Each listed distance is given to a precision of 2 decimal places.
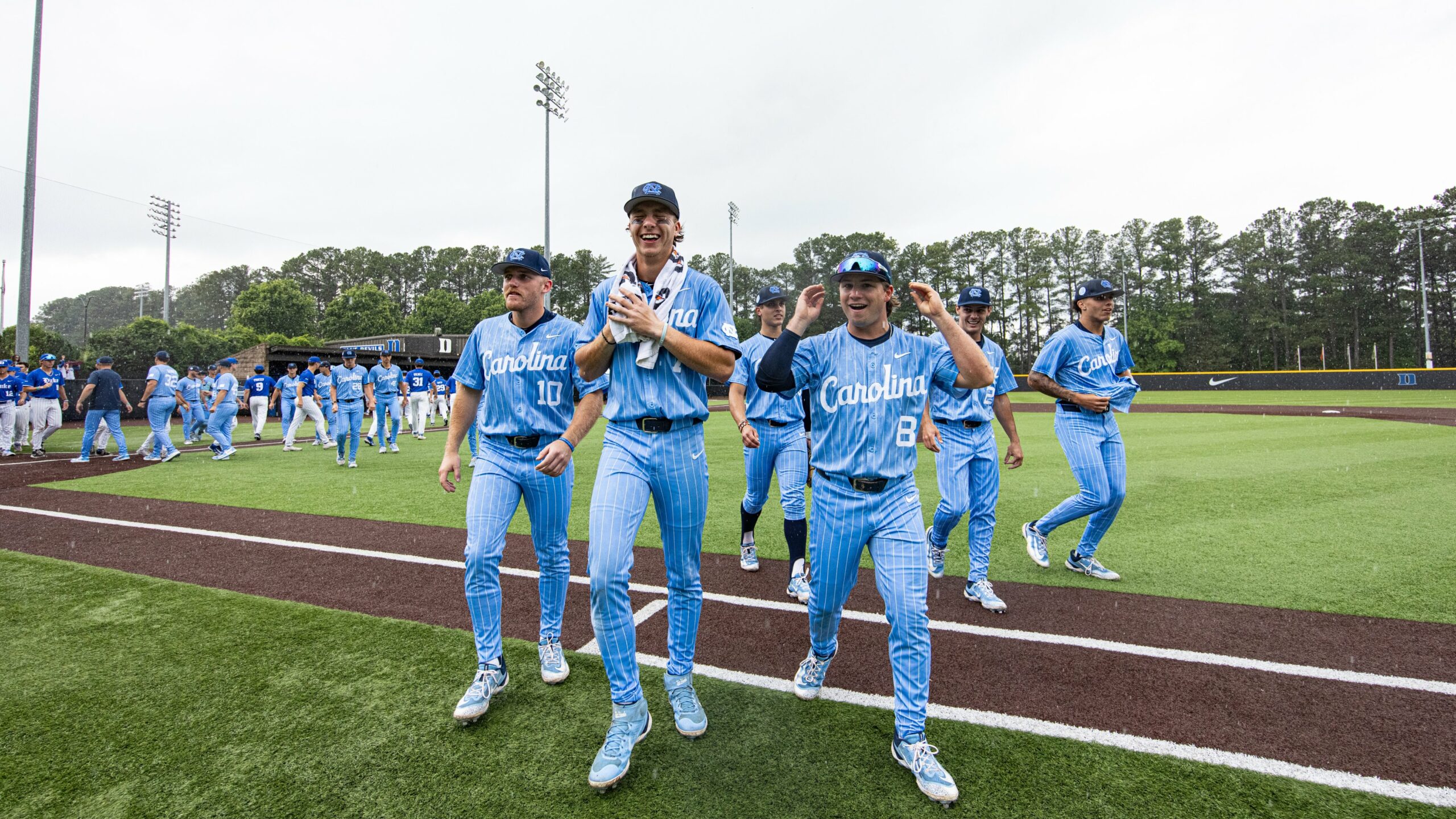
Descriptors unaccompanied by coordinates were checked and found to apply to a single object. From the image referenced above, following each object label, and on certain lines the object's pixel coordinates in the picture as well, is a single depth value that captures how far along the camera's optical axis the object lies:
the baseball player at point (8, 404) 14.12
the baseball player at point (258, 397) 16.09
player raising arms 2.64
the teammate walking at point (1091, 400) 5.05
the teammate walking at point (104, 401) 12.75
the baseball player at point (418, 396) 18.39
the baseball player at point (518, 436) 3.19
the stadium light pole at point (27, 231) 17.27
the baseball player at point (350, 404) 11.88
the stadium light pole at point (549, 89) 29.84
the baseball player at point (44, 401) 14.29
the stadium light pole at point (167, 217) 47.12
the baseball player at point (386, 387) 14.54
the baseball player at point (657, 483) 2.69
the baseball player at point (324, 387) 15.29
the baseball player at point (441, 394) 23.89
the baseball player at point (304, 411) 14.56
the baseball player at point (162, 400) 12.63
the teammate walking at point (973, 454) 4.77
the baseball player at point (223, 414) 13.07
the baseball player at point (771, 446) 4.84
